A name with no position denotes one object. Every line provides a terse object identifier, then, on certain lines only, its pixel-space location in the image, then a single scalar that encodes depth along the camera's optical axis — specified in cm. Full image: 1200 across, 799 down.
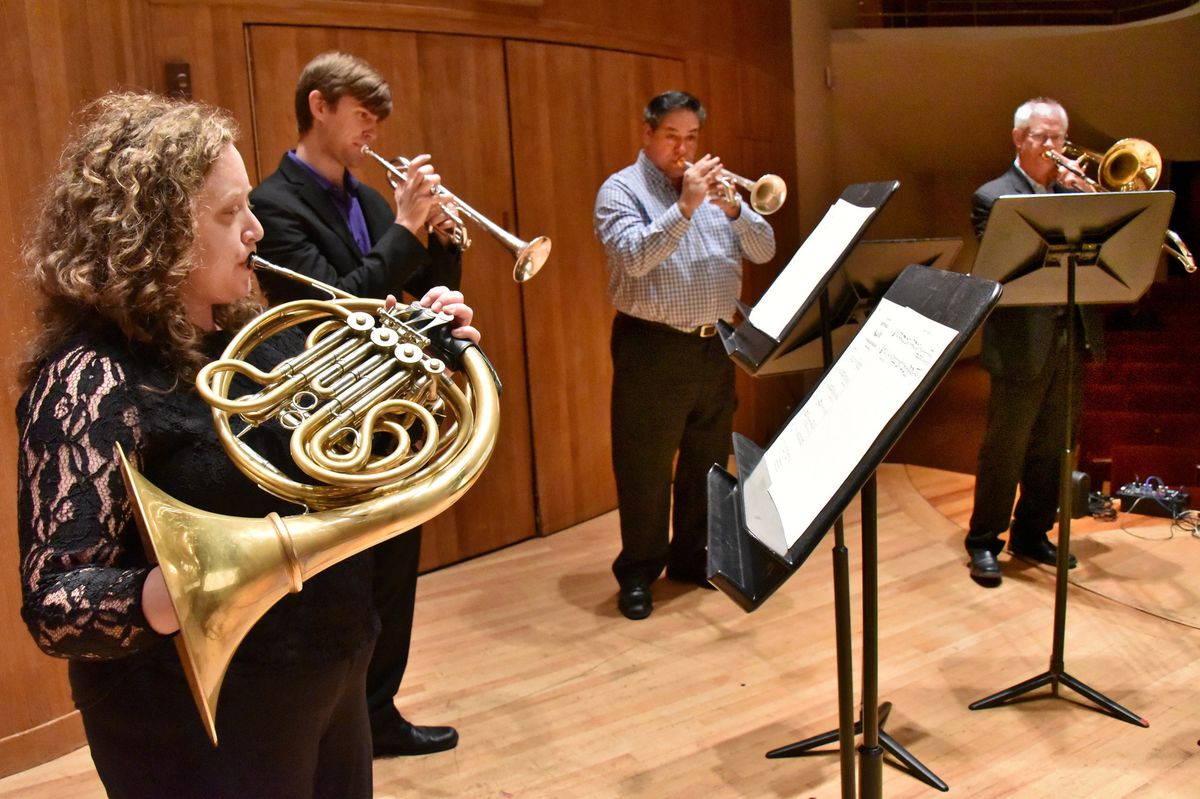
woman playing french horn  114
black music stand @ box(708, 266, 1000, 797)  118
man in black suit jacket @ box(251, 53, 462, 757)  224
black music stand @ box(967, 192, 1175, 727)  257
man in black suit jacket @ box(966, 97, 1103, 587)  343
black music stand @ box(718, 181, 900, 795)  177
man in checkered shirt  322
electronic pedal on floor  378
